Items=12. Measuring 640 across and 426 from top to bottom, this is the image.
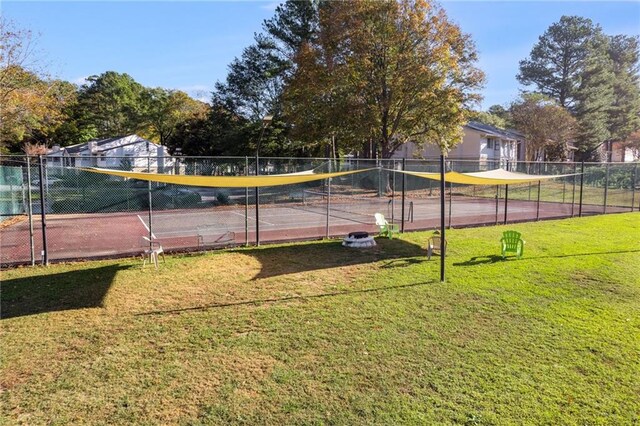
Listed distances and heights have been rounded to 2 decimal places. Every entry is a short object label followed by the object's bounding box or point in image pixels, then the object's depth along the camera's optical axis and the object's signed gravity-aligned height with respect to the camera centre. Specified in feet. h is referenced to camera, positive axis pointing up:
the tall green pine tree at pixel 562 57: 151.74 +48.32
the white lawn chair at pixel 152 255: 29.01 -5.60
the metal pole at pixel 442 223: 23.58 -2.81
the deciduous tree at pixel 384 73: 79.82 +22.13
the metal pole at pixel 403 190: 41.07 -1.24
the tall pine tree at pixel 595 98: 147.64 +30.87
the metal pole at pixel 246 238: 36.66 -5.50
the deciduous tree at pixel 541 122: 124.98 +18.04
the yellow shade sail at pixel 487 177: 34.35 +0.14
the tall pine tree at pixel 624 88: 164.35 +38.72
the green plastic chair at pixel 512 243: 31.32 -5.13
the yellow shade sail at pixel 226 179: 25.71 -0.03
